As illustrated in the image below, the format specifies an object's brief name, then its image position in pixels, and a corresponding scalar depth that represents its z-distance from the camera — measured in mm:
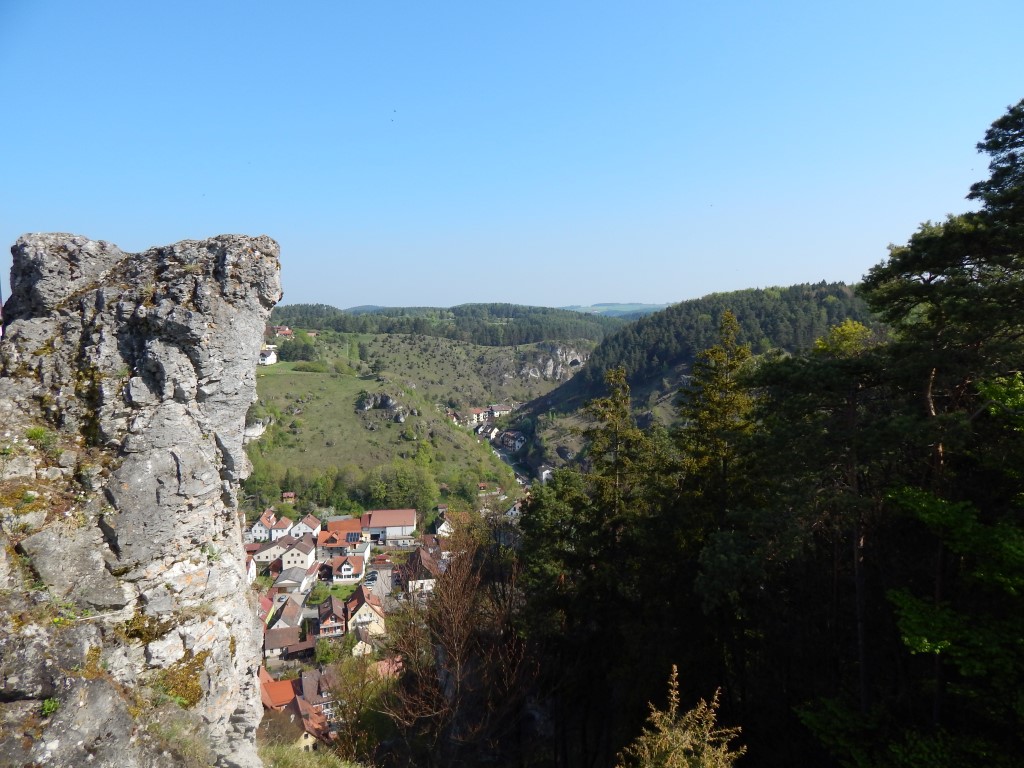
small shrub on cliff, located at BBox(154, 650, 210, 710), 5488
